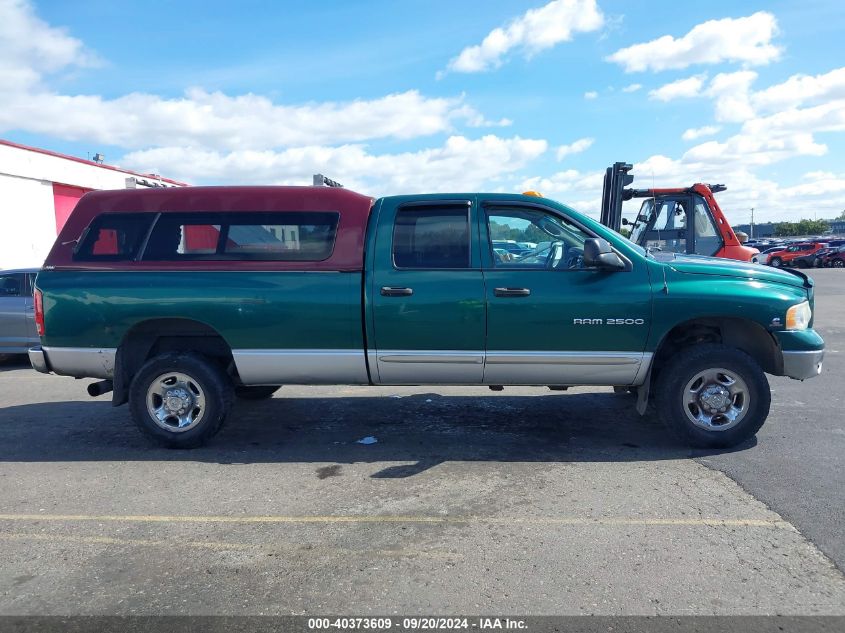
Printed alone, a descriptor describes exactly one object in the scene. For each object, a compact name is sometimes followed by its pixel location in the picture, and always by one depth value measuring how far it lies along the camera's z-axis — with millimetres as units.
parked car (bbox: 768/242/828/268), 38125
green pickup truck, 5188
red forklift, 12695
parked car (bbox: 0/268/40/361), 9359
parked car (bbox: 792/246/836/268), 38188
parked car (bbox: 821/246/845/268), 38031
